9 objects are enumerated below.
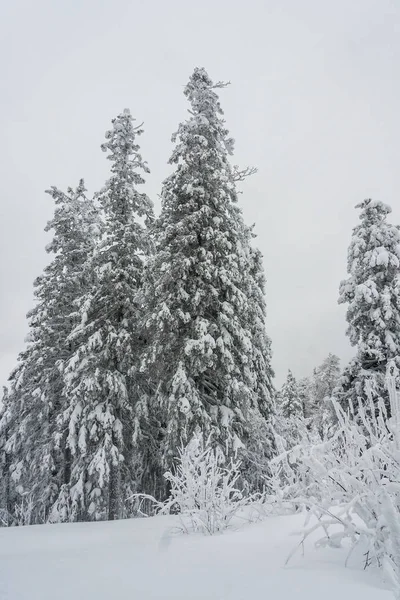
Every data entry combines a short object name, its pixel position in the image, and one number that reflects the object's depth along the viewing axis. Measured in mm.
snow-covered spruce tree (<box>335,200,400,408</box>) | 15945
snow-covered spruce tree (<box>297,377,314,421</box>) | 47050
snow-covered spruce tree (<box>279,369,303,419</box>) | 36000
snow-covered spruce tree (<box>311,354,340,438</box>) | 37525
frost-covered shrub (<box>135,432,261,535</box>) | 4520
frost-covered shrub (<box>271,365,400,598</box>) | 2084
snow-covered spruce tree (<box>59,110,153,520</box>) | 13172
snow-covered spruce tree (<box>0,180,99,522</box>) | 15734
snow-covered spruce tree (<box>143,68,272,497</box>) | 11906
